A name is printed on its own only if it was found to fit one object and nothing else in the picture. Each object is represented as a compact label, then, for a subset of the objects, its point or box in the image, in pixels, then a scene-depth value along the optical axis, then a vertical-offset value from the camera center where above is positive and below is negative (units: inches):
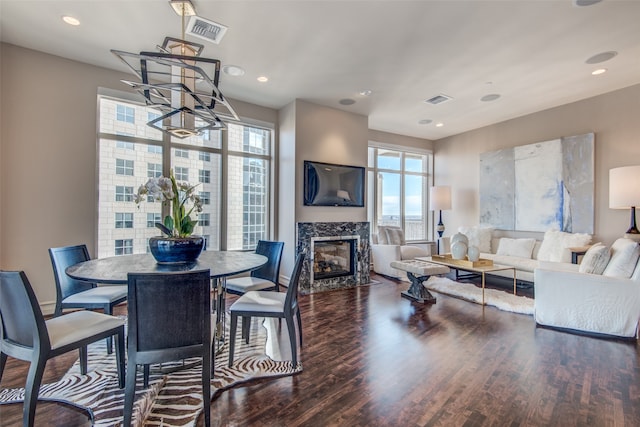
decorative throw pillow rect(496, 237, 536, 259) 203.9 -23.0
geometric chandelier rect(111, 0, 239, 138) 72.9 +33.9
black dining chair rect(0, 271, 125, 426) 61.4 -27.9
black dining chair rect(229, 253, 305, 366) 90.9 -29.3
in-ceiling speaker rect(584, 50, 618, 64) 133.0 +71.5
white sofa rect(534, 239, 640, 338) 112.6 -34.0
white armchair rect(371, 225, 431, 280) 220.5 -28.2
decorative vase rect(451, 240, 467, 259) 171.6 -20.7
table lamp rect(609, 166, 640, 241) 149.1 +12.7
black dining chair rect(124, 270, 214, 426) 63.6 -23.8
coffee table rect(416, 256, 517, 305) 159.1 -29.1
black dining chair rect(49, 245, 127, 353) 95.6 -27.2
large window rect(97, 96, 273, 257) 153.9 +21.5
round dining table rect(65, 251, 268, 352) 75.3 -16.0
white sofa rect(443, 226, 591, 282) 179.9 -22.8
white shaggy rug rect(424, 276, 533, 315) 149.8 -45.6
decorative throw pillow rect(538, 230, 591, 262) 177.2 -17.9
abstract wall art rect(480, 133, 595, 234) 187.6 +19.6
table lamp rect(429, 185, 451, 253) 252.8 +13.1
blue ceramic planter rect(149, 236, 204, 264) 89.4 -11.0
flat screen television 191.8 +19.0
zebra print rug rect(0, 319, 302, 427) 70.7 -47.4
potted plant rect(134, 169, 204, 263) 89.5 -5.7
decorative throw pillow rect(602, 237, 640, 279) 115.1 -18.1
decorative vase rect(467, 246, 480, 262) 165.5 -22.1
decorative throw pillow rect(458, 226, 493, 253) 226.8 -17.5
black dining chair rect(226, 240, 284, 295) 117.0 -27.3
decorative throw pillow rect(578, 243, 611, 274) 123.8 -19.4
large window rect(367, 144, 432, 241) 258.5 +21.8
